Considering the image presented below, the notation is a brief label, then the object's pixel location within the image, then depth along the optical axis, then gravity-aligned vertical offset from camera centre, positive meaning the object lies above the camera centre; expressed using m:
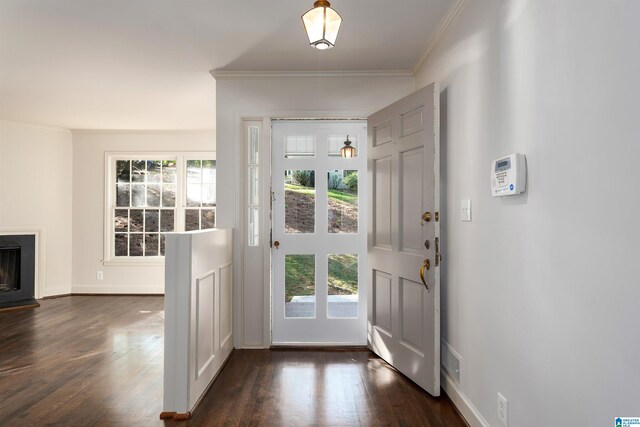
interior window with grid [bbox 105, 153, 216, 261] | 6.11 +0.29
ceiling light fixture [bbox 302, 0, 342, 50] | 1.96 +1.01
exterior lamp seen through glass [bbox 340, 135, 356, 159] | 3.66 +0.64
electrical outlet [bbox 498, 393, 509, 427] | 1.79 -0.90
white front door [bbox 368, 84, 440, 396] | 2.60 -0.15
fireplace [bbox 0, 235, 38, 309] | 5.33 -0.70
